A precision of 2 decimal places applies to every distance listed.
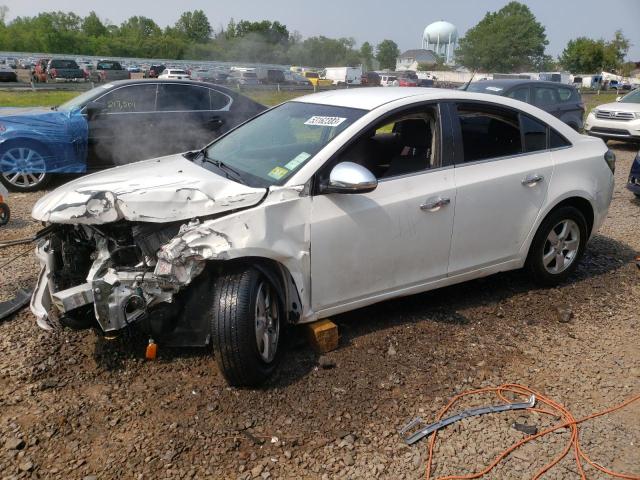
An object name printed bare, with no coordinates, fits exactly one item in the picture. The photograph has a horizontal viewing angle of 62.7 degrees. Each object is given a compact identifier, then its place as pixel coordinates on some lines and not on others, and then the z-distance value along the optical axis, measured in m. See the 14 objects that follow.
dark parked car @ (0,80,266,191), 7.14
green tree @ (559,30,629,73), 55.97
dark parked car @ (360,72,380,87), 40.26
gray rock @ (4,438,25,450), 2.58
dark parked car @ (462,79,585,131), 10.54
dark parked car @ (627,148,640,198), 7.11
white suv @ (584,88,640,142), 11.73
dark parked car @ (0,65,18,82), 31.39
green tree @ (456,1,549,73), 68.57
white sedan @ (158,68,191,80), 32.04
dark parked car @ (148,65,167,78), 36.22
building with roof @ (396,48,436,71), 99.06
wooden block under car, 3.36
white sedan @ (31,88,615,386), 2.87
